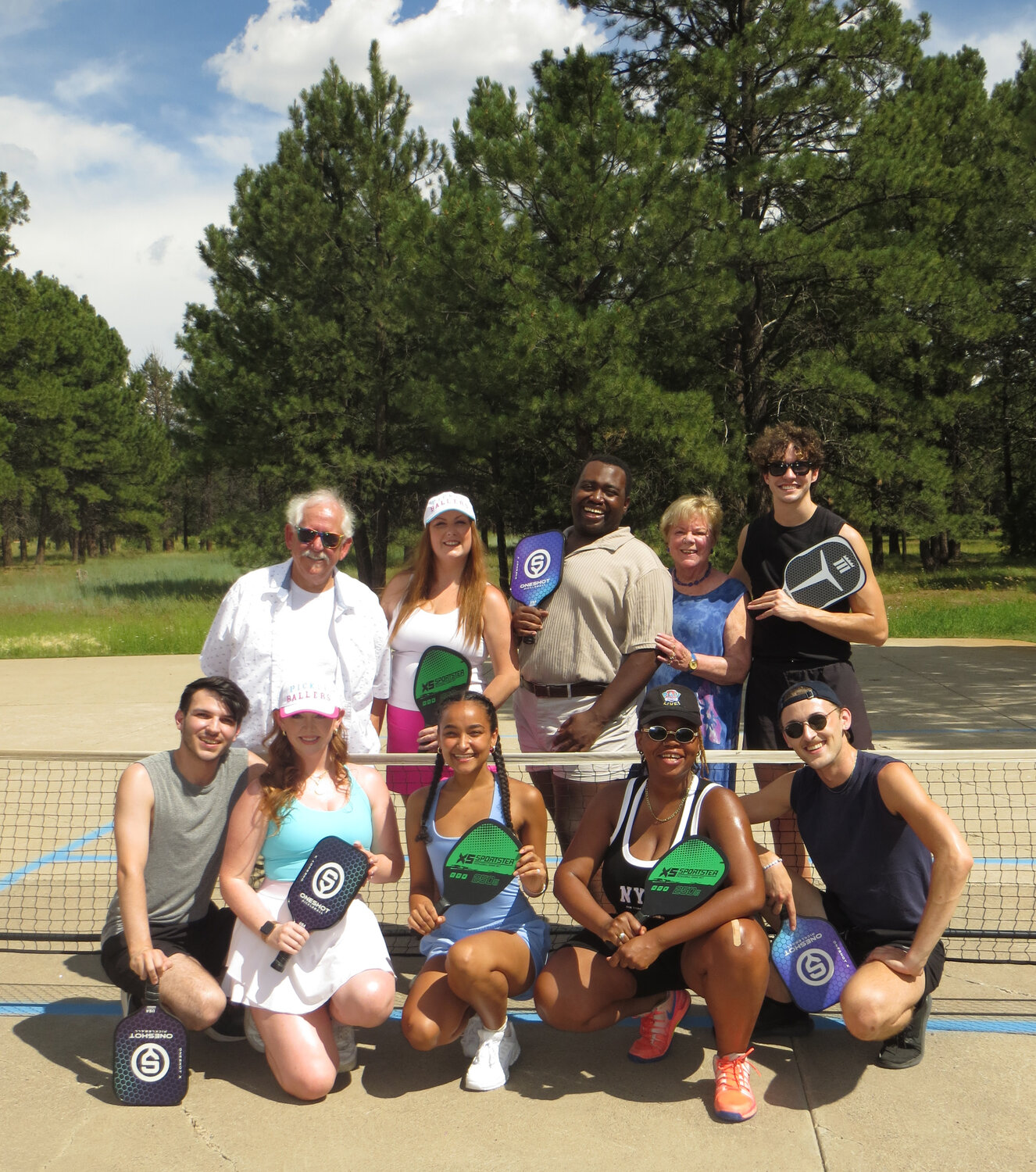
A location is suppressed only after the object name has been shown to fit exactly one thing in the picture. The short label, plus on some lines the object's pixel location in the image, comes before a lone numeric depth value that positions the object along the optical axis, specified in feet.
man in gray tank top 11.50
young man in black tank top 13.50
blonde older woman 14.10
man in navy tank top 10.94
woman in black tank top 10.94
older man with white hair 13.52
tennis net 14.51
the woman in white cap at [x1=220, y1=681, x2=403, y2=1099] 11.16
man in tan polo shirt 13.57
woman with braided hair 11.30
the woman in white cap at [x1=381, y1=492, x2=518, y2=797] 13.97
